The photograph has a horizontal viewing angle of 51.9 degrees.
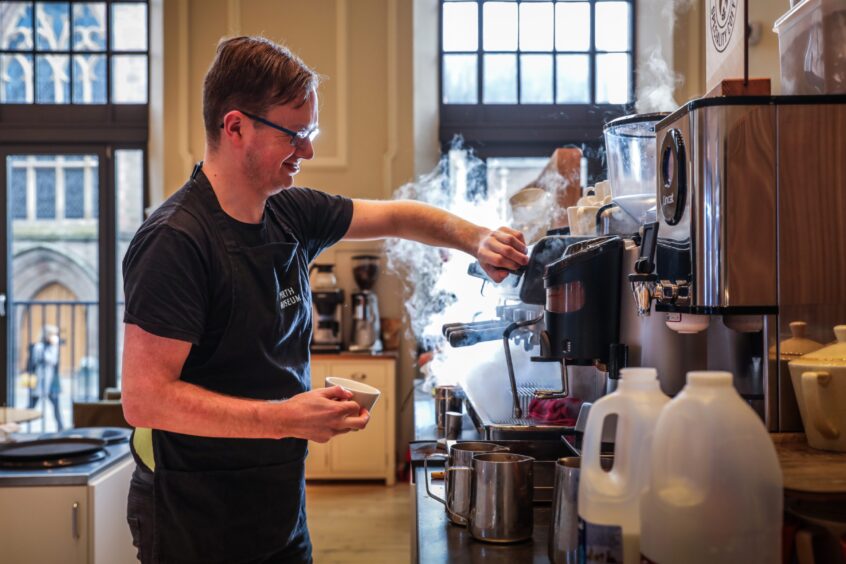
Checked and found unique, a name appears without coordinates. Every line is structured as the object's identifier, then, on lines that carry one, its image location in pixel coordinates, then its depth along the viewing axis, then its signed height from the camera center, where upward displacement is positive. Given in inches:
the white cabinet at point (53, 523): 104.7 -28.0
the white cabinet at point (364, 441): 221.8 -38.4
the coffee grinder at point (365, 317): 228.5 -6.9
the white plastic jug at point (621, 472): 39.0 -8.4
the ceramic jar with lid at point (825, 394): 49.5 -6.1
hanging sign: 56.8 +17.2
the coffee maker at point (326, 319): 226.5 -7.4
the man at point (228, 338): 57.7 -3.3
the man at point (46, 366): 245.6 -21.0
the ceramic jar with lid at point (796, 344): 52.9 -3.4
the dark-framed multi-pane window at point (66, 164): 243.6 +36.0
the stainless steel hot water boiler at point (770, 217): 52.5 +4.4
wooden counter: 41.1 -9.4
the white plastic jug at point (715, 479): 35.1 -7.8
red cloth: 83.5 -11.8
